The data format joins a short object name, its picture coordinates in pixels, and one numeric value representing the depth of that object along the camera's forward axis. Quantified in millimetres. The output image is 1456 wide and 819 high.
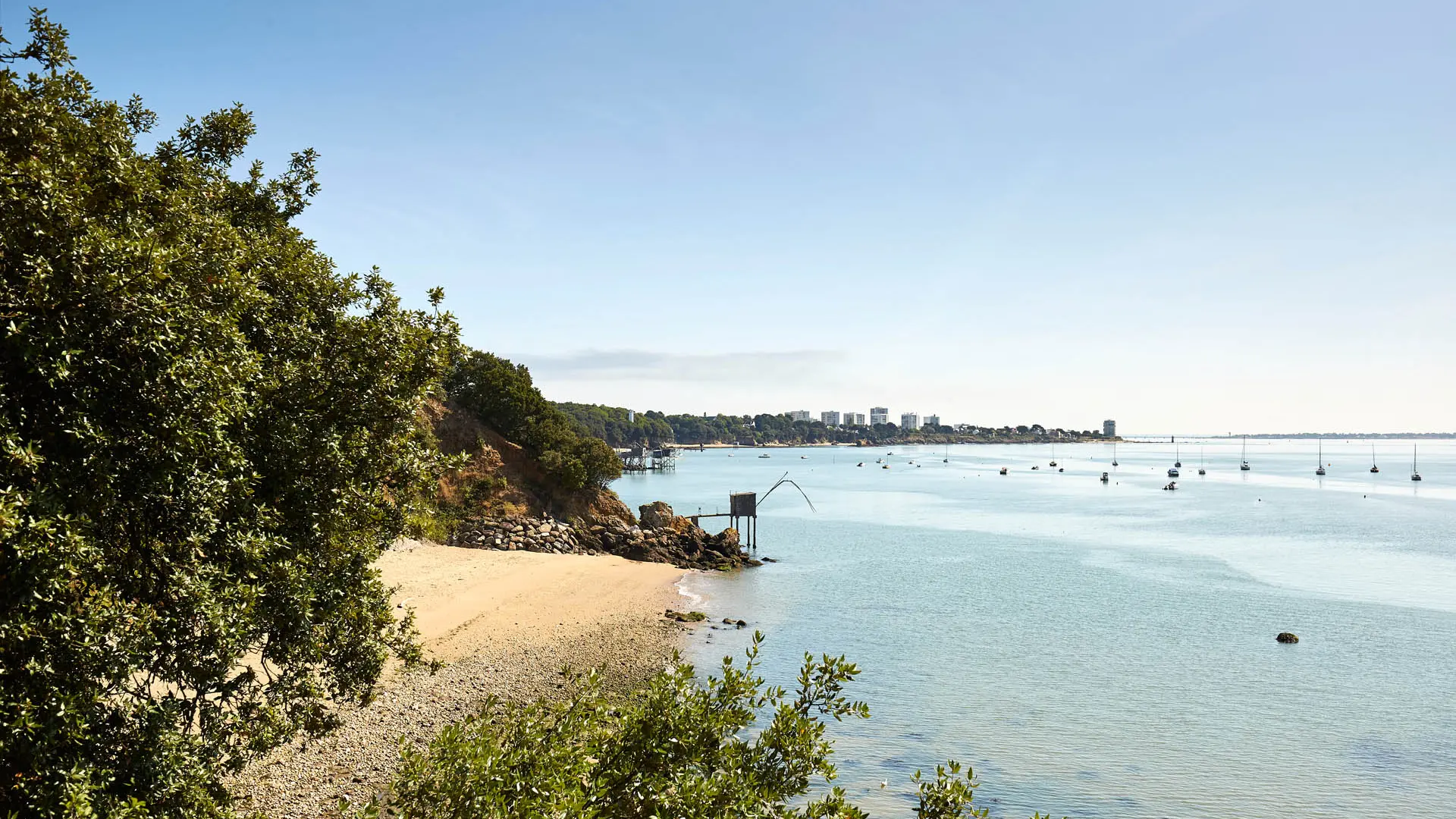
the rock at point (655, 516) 59188
